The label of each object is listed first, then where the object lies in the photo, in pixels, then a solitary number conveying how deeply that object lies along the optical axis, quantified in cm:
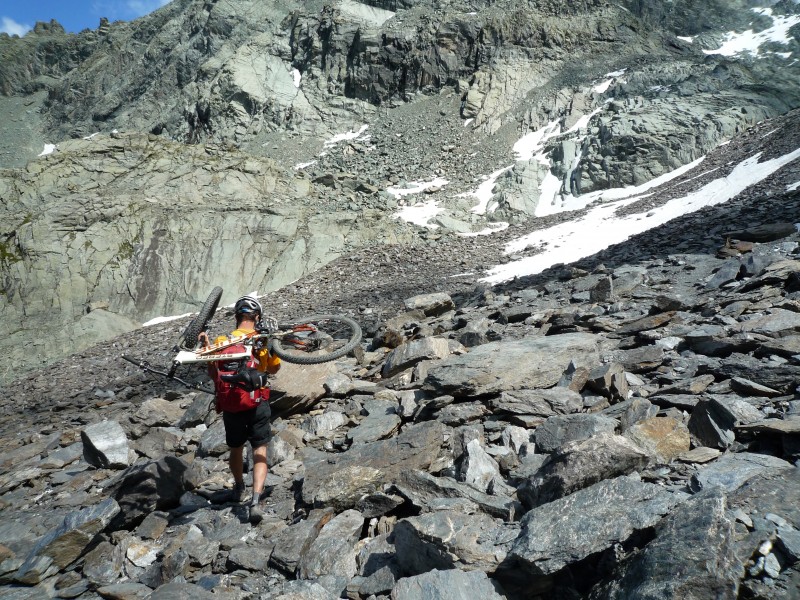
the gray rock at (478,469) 448
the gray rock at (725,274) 939
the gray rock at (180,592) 375
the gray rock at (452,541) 326
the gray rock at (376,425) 619
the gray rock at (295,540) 408
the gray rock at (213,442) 697
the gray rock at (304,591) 339
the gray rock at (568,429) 453
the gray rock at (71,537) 450
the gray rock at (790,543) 247
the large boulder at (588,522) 284
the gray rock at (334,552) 389
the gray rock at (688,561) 233
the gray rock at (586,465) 353
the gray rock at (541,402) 552
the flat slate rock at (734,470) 325
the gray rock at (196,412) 815
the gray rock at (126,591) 412
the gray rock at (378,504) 436
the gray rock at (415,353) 824
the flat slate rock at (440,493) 384
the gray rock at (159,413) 855
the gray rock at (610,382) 559
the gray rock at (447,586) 299
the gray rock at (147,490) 530
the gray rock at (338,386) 790
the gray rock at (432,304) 1312
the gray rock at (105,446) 686
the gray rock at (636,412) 470
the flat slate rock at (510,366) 634
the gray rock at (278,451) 630
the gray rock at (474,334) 913
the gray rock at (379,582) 351
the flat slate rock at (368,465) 466
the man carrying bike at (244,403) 536
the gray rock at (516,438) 498
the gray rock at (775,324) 612
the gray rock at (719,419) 407
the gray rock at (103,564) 454
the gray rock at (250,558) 420
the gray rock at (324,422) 695
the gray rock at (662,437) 400
